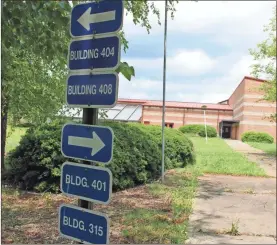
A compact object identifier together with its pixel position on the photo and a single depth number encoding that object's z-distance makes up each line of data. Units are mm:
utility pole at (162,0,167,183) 10129
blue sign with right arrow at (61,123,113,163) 2381
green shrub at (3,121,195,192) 8375
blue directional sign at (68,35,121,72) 2408
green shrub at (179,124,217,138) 52219
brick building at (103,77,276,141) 46844
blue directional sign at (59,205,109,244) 2369
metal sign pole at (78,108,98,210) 2512
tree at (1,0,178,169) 3851
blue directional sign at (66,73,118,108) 2367
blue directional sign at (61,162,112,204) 2355
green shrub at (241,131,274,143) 45906
